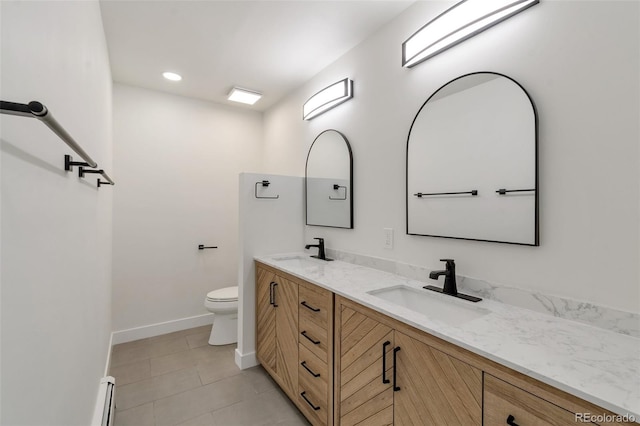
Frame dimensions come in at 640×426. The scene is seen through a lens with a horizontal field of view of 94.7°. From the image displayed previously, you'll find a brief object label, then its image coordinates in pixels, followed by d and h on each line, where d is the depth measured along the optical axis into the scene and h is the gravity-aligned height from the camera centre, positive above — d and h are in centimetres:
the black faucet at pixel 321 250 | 254 -32
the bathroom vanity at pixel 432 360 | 77 -49
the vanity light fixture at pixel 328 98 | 236 +100
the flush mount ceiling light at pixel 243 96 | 315 +130
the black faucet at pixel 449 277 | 148 -32
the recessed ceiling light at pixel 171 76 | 281 +132
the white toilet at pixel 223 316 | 287 -104
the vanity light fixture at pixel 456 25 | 138 +99
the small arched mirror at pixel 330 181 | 239 +28
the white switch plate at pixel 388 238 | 200 -16
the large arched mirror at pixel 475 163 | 133 +27
